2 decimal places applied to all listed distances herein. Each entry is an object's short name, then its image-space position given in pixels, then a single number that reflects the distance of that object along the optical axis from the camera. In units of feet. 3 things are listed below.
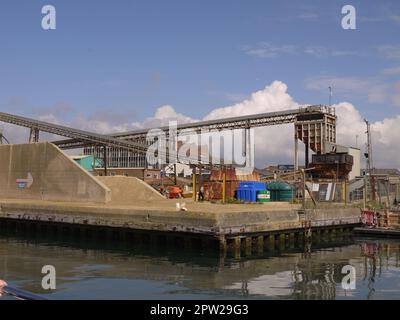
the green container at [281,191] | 152.56
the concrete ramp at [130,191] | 154.40
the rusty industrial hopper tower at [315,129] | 281.95
